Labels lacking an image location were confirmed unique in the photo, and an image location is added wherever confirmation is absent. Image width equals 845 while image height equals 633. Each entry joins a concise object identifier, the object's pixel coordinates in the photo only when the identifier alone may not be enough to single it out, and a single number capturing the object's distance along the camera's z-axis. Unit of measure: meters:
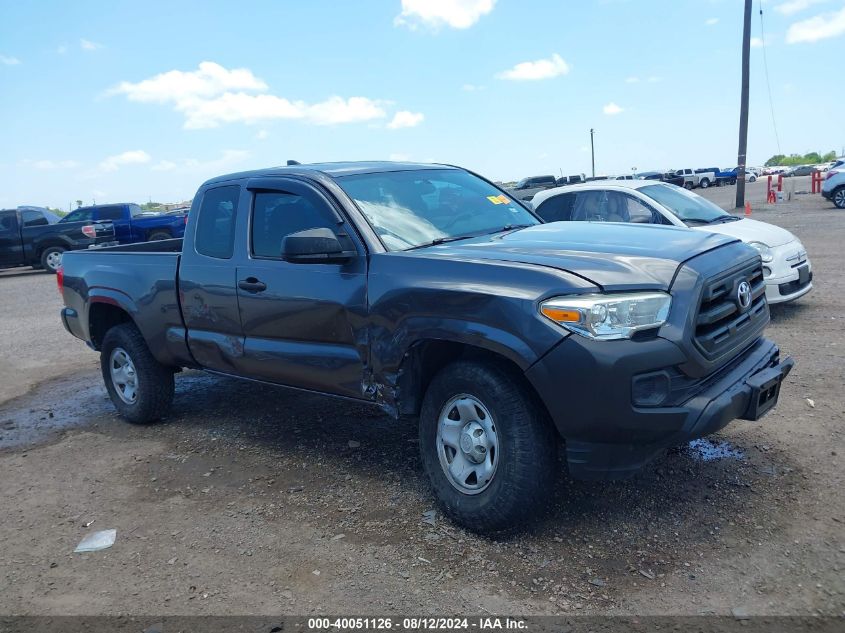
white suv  22.41
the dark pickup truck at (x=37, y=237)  19.61
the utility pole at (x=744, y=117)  22.84
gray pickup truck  3.30
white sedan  7.98
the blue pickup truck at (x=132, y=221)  20.62
